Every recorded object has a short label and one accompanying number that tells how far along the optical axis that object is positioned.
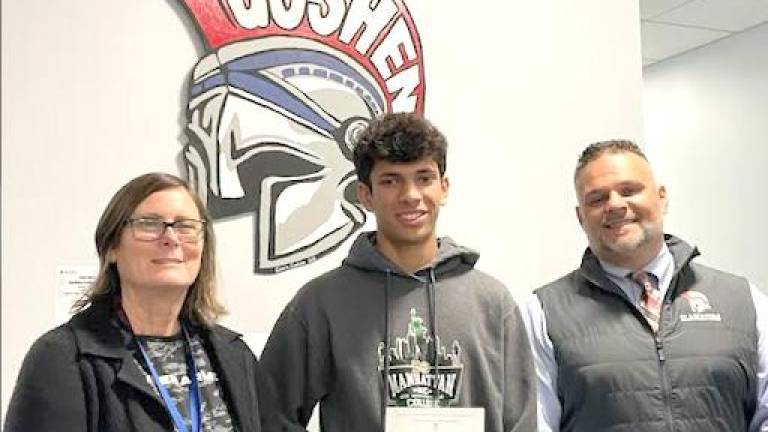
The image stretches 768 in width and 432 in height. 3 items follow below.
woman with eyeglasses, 1.55
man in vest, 1.97
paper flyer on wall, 2.19
